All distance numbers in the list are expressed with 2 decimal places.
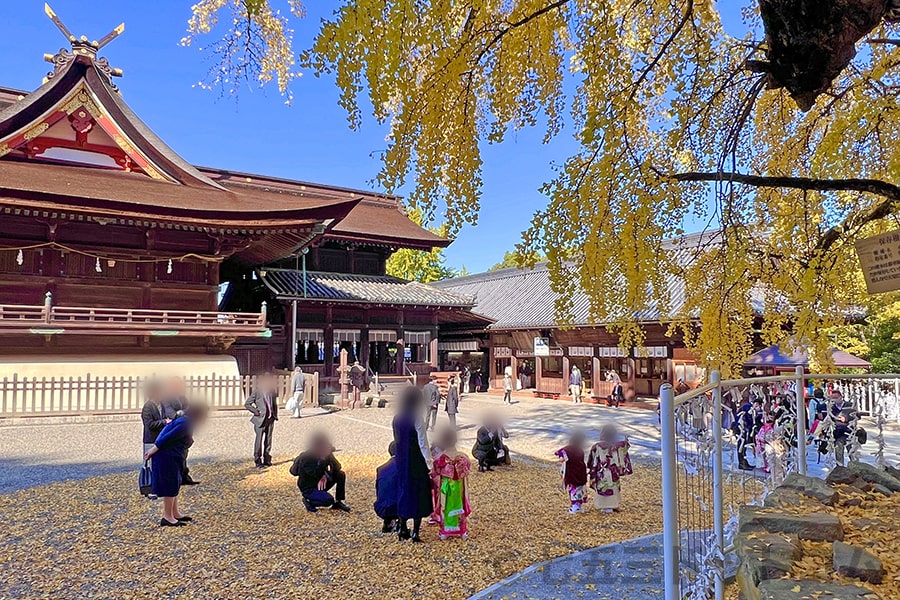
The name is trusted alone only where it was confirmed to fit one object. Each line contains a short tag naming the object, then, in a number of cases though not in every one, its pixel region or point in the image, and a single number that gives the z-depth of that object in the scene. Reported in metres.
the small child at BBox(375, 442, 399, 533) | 5.46
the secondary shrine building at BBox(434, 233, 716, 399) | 19.48
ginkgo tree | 2.83
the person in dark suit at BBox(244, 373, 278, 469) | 8.61
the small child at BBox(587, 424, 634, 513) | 6.37
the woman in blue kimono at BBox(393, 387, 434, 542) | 5.25
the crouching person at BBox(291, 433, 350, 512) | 6.37
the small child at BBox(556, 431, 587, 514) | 6.43
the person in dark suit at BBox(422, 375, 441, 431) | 12.37
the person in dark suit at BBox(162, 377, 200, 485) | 6.02
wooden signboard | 4.34
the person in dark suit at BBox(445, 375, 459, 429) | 13.37
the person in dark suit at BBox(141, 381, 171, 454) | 5.93
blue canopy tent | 12.75
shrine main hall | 14.44
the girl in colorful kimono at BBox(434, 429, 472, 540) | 5.43
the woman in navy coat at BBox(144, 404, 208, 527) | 5.53
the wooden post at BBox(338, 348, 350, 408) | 17.83
